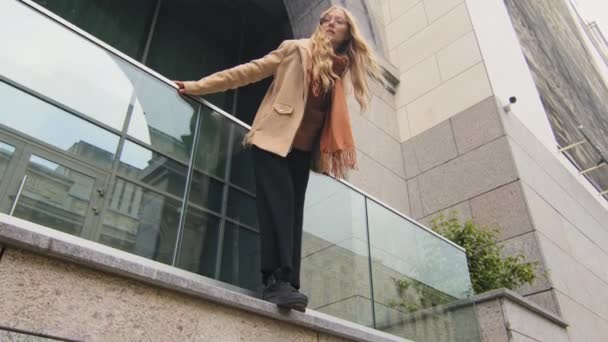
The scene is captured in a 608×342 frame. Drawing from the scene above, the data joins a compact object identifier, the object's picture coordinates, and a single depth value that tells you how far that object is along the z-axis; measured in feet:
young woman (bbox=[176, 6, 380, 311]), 10.08
